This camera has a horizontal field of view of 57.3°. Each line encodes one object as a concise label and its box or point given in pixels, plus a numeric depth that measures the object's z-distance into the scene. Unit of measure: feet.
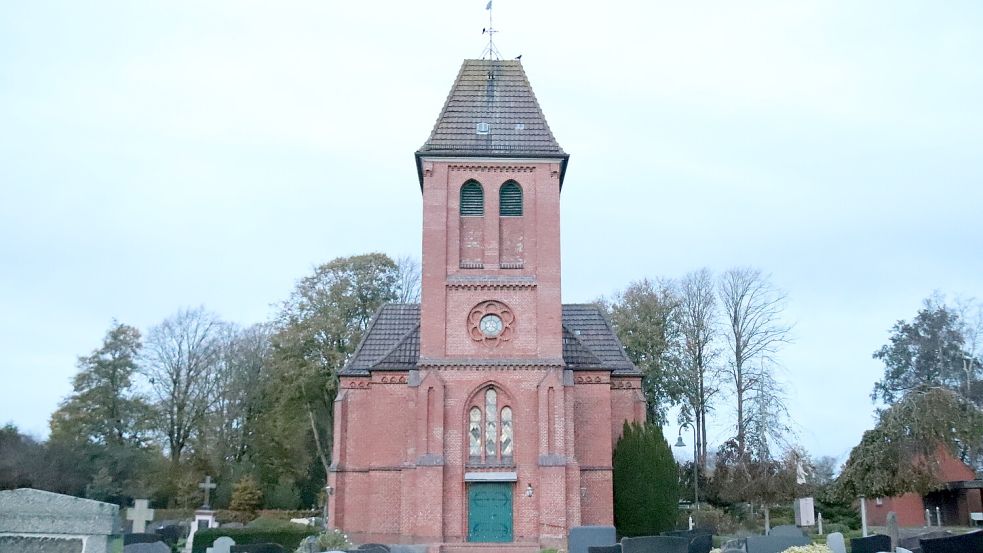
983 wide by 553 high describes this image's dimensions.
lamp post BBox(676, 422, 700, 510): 158.28
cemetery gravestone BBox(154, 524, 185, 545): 101.09
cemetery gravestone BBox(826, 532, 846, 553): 53.01
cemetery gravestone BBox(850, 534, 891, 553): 55.67
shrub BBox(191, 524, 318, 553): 106.42
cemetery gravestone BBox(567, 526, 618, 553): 73.67
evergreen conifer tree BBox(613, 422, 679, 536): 103.76
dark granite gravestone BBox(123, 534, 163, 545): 71.91
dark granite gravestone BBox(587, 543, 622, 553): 58.18
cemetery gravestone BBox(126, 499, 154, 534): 58.39
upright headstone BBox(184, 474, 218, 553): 125.39
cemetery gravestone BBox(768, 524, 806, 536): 76.37
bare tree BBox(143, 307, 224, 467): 165.07
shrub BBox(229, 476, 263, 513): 145.69
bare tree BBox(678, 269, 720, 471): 163.22
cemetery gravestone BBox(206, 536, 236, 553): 64.71
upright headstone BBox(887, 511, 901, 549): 77.61
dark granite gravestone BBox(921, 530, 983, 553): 34.58
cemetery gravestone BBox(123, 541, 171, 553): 51.16
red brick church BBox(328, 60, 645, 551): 95.09
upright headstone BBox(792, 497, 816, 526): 85.68
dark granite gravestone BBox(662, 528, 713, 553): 60.18
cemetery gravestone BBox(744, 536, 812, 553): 59.36
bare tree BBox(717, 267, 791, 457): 152.76
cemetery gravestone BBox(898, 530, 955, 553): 61.31
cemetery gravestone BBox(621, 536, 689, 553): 52.26
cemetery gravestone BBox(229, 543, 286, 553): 55.67
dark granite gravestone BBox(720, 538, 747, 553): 56.24
